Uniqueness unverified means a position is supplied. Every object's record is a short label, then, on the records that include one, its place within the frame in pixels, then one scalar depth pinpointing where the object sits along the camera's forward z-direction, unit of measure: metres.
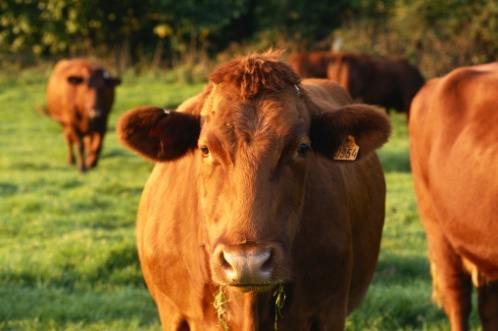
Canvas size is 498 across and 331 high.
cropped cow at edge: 11.05
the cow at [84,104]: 30.02
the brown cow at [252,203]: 6.54
